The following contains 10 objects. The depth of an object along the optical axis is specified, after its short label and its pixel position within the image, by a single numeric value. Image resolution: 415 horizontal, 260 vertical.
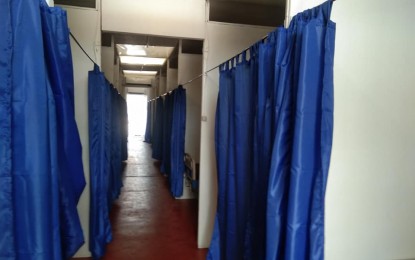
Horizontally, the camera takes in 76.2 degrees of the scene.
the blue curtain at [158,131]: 6.79
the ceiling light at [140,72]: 8.68
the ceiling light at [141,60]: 6.45
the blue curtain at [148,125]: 10.76
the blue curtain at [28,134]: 0.83
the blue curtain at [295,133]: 1.11
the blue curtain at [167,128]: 5.04
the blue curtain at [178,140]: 4.30
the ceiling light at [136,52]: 5.57
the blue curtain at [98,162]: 2.48
